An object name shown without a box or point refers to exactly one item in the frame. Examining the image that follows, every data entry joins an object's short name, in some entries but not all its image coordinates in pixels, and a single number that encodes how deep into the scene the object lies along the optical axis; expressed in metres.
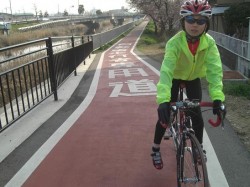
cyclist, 2.95
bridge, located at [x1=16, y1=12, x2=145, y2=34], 83.66
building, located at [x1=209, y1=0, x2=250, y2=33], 25.17
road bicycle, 2.71
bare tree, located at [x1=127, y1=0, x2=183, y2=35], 29.50
